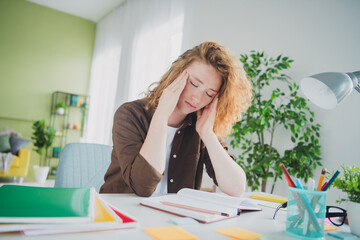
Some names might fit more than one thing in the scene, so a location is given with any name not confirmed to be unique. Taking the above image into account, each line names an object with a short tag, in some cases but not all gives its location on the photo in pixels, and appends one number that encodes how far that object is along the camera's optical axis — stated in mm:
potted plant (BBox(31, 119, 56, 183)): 4781
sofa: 4320
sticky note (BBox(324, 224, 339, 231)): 769
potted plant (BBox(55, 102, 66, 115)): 5359
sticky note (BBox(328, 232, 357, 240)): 685
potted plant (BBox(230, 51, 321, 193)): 1985
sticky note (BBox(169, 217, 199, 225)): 660
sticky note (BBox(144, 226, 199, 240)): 560
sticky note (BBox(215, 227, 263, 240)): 610
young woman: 1052
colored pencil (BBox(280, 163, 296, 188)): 666
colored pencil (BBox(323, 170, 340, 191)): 658
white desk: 528
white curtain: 3527
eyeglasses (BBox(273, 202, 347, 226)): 820
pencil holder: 622
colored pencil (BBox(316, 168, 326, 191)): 655
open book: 723
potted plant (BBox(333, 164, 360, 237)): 711
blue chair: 1184
